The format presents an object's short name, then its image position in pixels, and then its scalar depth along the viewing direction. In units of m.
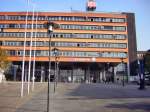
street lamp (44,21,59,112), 9.20
